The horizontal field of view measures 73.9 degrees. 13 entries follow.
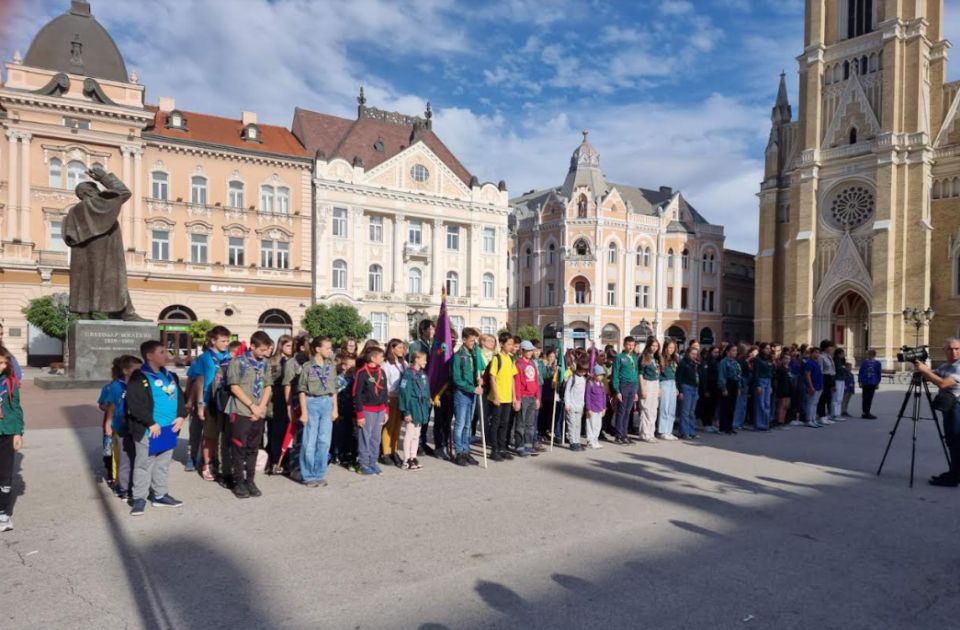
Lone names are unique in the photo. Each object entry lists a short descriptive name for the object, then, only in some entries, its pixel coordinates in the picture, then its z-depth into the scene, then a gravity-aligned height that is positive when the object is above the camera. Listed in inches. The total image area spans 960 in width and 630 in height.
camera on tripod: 336.2 -18.7
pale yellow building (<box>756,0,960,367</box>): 1749.5 +387.9
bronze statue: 578.2 +57.9
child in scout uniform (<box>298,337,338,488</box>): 311.6 -49.9
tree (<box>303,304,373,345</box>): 1494.8 -20.9
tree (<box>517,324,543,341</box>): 1745.2 -47.6
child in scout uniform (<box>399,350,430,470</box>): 356.5 -52.6
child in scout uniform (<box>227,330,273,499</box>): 286.0 -43.6
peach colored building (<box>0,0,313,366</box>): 1339.8 +280.5
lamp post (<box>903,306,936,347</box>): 1455.7 +9.0
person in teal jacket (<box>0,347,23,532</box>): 233.0 -44.8
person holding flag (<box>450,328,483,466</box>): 368.5 -42.6
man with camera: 323.9 -45.2
